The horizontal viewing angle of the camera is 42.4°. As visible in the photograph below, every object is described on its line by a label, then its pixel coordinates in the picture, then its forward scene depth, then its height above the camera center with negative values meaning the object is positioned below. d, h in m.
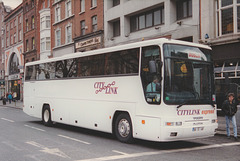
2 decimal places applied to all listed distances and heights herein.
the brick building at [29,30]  47.56 +9.01
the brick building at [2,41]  62.00 +9.83
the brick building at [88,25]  30.95 +6.58
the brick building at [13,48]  53.81 +7.31
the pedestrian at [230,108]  11.59 -0.82
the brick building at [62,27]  36.25 +7.48
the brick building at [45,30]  42.97 +7.98
